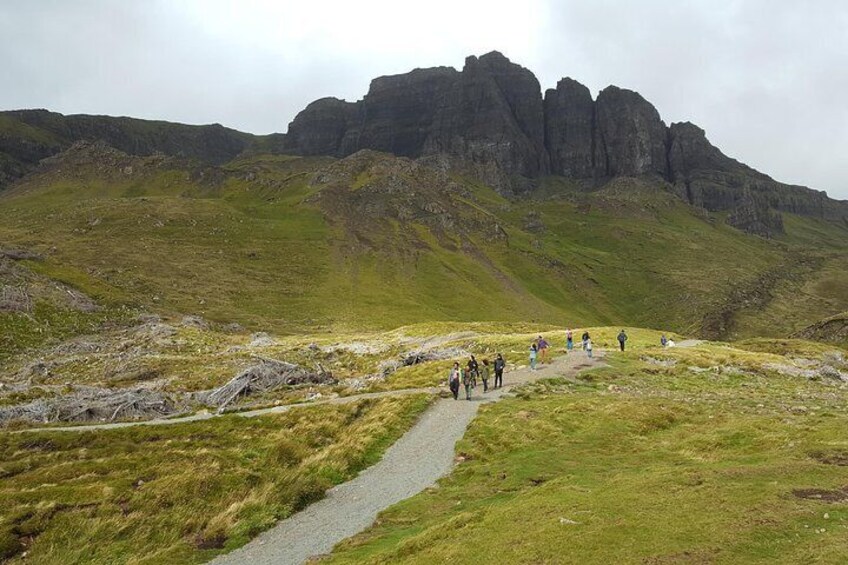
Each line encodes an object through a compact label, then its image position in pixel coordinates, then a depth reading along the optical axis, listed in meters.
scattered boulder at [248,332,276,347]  99.53
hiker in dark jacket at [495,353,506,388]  47.09
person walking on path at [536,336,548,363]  59.64
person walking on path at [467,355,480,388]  46.66
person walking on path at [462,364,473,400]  42.66
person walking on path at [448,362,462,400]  43.12
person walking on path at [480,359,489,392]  45.68
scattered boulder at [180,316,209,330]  118.05
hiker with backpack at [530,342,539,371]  52.74
